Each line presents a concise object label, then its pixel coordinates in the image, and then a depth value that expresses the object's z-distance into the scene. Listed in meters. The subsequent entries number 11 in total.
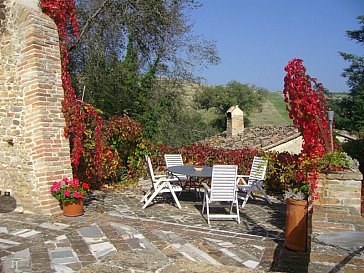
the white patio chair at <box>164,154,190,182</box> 9.01
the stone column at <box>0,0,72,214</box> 6.28
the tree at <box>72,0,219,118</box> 11.80
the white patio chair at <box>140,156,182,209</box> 7.13
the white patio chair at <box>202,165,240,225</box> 6.21
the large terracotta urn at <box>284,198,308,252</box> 4.50
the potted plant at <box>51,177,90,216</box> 6.18
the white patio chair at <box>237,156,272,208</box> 7.38
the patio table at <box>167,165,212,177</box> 7.01
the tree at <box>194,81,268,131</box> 27.53
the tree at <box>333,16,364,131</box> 21.06
